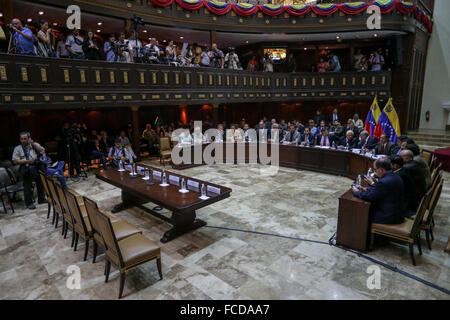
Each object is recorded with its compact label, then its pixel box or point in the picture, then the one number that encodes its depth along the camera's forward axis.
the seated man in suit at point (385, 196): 4.26
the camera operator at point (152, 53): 10.60
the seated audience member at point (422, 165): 5.10
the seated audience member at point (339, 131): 9.70
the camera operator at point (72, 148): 9.17
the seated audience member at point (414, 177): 4.94
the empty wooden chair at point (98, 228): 4.01
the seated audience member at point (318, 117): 14.65
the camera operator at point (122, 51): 9.71
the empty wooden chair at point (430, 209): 4.55
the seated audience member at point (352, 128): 9.27
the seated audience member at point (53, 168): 7.16
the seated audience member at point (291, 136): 10.69
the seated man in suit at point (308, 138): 10.20
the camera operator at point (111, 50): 9.62
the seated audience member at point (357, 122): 12.24
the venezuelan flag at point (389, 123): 8.40
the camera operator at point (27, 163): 6.77
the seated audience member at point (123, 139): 10.98
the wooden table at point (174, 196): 4.85
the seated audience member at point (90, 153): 9.91
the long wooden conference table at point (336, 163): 4.57
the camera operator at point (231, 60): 13.37
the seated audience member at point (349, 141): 8.93
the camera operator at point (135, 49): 10.14
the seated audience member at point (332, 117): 14.27
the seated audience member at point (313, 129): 10.43
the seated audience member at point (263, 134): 11.14
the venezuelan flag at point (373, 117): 9.38
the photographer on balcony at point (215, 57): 12.57
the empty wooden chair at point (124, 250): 3.61
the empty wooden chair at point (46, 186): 5.65
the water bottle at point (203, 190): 5.15
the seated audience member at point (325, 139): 9.75
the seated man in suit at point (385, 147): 7.43
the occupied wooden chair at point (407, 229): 4.10
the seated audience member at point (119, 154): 8.05
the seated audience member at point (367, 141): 8.40
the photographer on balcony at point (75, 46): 9.02
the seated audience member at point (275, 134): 10.95
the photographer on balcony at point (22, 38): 7.49
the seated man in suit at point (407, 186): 4.66
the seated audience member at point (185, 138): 10.65
